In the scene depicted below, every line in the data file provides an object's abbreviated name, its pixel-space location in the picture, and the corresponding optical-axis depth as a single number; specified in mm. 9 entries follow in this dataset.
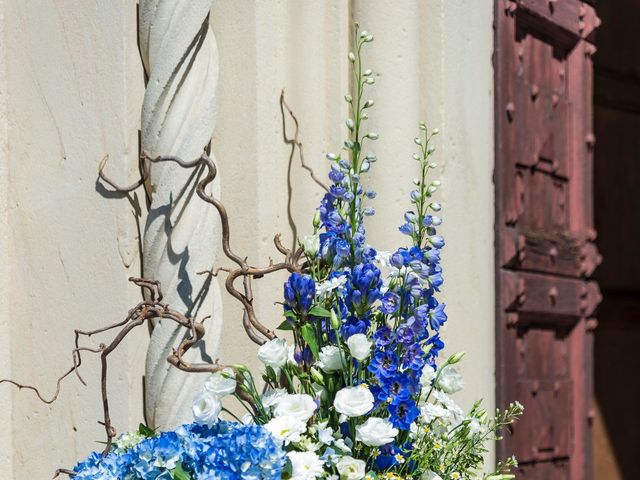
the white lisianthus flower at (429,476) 3379
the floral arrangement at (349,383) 3214
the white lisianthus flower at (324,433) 3254
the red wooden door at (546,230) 5390
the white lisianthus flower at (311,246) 3436
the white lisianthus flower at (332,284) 3318
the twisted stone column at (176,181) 4289
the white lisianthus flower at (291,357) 3383
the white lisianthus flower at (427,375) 3460
